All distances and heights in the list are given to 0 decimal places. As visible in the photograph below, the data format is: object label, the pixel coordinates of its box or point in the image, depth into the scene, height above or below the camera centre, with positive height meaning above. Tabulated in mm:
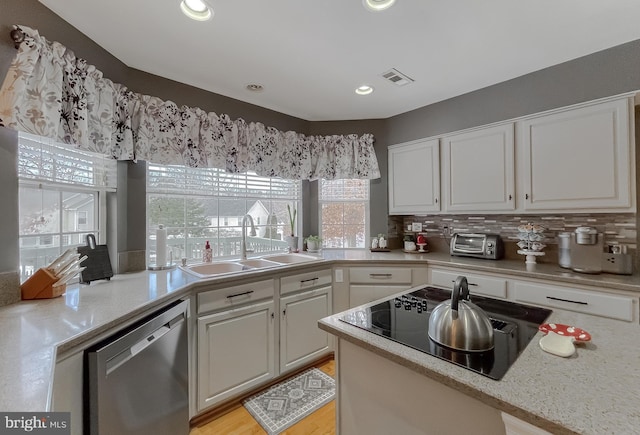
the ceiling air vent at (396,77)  2158 +1150
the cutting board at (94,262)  1660 -256
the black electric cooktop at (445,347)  803 -412
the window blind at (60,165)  1473 +345
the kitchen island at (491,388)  594 -418
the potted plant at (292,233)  2982 -156
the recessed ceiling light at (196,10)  1444 +1137
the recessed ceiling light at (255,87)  2340 +1143
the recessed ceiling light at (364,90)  2402 +1150
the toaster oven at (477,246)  2385 -250
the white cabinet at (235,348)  1755 -881
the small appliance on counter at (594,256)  1790 -257
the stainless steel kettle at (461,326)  850 -344
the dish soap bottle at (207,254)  2377 -295
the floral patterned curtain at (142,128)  1332 +675
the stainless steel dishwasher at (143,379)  1040 -709
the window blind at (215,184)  2268 +345
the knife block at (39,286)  1371 -322
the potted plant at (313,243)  2994 -261
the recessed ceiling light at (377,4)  1436 +1130
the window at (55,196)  1492 +152
